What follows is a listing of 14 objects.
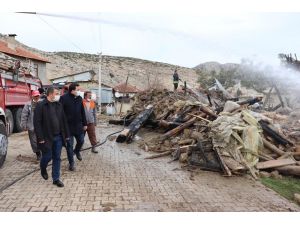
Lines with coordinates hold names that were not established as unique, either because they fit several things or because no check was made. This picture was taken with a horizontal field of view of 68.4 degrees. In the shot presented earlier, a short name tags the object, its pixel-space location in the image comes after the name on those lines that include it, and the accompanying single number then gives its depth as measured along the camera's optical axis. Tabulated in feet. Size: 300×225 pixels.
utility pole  63.38
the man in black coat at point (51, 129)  12.92
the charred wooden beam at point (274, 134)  20.37
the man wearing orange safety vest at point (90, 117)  20.85
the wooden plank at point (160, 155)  20.64
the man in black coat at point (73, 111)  16.05
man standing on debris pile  46.04
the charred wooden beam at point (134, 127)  26.75
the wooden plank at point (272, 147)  19.43
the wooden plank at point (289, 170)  17.47
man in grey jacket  17.09
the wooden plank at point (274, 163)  17.88
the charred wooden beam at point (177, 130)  24.50
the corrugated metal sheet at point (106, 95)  77.86
